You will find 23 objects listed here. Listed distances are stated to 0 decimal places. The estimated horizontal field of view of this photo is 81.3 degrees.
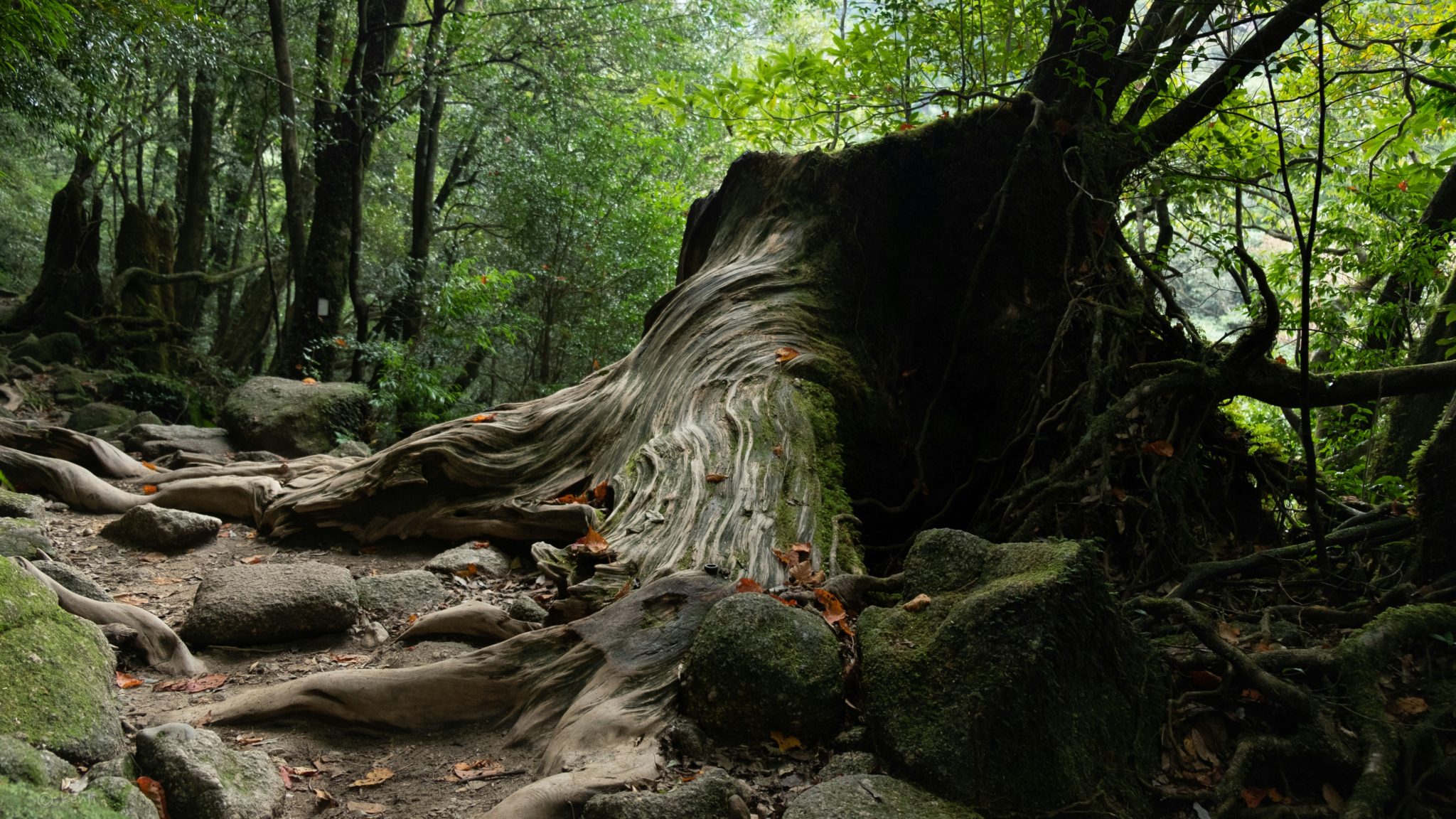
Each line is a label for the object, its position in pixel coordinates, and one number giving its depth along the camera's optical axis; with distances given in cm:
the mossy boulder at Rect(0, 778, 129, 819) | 180
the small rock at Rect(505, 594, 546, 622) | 394
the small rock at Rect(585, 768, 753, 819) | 235
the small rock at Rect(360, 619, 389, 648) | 400
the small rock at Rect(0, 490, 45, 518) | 486
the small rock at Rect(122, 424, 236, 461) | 747
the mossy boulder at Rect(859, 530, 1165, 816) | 244
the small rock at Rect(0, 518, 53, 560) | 397
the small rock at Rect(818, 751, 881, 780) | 261
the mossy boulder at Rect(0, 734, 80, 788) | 212
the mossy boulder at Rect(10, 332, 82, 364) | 1129
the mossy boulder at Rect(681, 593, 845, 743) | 279
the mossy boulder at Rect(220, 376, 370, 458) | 838
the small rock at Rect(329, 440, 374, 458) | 743
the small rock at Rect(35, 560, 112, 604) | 388
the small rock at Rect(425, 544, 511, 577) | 479
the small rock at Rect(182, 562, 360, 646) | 388
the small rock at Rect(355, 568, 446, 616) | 430
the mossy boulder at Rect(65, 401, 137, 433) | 909
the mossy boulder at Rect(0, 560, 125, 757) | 250
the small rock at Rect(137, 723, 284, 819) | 242
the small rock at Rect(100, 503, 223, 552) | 516
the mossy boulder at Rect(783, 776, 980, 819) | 232
